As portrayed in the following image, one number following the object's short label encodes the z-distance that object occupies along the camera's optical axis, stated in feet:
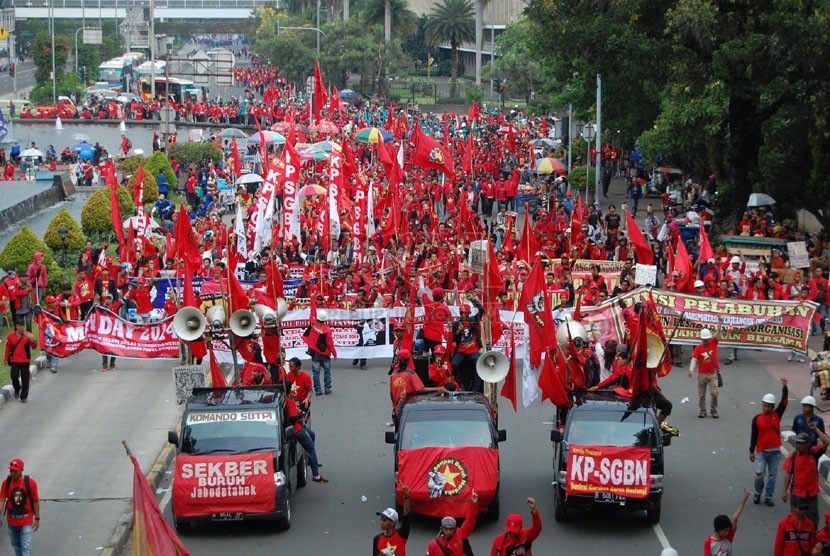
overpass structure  560.61
